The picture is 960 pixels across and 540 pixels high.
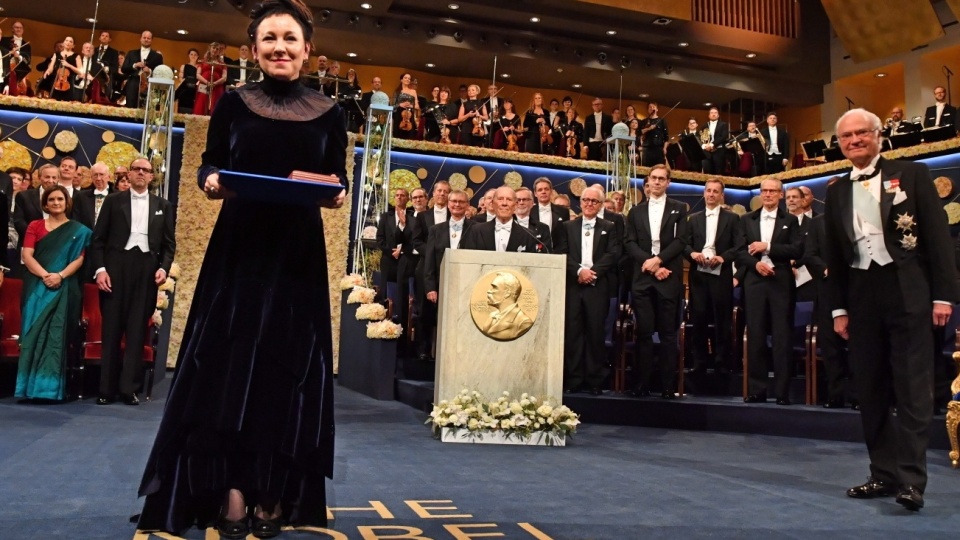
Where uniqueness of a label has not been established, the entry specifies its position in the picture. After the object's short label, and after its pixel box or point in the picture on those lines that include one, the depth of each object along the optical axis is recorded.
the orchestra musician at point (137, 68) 11.58
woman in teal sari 5.65
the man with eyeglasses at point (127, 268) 5.69
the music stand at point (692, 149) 14.13
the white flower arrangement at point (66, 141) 11.30
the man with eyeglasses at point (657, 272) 6.08
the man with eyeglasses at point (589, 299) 6.25
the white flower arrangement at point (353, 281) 7.65
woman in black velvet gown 2.25
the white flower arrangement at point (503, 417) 4.69
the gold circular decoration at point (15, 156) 11.12
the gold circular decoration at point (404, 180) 12.45
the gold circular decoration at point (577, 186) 13.38
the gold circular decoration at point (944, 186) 11.23
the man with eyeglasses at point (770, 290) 5.89
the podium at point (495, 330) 4.87
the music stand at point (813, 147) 12.55
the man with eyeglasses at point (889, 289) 3.27
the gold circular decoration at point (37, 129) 11.30
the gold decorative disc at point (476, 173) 13.05
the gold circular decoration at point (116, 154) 11.38
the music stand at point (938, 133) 10.99
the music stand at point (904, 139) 11.41
